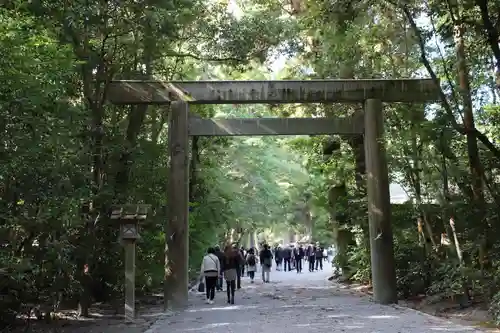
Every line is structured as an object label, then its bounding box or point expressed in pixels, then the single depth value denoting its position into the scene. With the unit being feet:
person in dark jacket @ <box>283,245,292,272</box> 87.24
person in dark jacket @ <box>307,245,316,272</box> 86.63
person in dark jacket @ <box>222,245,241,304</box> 40.20
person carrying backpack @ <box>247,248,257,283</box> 63.21
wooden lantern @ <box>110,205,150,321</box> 31.83
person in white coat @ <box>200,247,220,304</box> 39.70
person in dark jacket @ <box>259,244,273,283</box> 60.95
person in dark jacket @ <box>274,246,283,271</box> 90.70
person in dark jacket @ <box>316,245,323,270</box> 92.48
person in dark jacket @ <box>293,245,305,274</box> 82.49
